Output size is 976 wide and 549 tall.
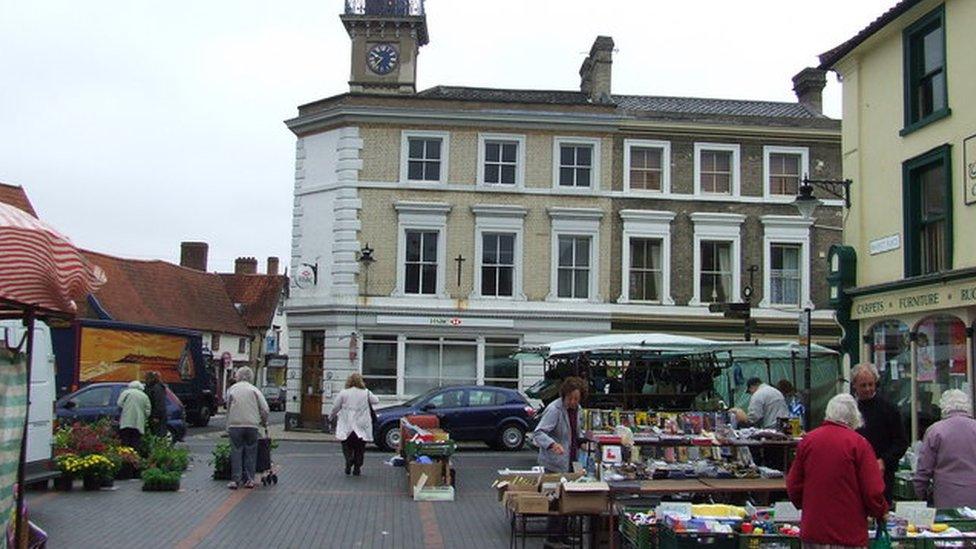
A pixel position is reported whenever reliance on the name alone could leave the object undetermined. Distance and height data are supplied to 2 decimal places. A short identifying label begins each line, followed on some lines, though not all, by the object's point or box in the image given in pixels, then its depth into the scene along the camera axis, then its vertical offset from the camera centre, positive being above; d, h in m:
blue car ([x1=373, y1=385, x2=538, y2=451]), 23.77 -1.29
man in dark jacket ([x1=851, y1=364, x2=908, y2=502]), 9.03 -0.46
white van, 13.23 -0.88
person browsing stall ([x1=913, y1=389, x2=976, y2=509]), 8.73 -0.70
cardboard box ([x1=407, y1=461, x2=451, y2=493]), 15.13 -1.70
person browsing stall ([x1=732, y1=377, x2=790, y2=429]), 15.48 -0.61
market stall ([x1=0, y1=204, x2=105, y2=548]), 5.87 +0.34
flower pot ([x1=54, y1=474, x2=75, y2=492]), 15.32 -2.04
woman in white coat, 17.27 -0.98
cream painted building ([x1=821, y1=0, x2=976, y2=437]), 14.48 +2.77
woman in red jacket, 6.94 -0.81
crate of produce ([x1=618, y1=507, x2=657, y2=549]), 8.67 -1.47
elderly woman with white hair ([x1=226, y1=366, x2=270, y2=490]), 15.34 -1.04
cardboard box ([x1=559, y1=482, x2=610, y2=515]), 9.78 -1.32
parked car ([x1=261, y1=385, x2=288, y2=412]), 52.91 -2.22
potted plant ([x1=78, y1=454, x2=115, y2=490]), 15.21 -1.81
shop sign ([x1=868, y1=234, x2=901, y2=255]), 16.33 +2.11
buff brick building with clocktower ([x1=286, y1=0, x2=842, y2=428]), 30.03 +3.95
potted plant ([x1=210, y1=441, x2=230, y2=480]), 16.77 -1.83
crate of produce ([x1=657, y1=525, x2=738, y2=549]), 8.14 -1.40
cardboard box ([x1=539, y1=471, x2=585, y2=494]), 10.68 -1.28
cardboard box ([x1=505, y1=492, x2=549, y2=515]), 10.05 -1.42
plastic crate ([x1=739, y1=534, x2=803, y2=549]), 8.20 -1.41
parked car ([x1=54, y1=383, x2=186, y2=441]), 22.05 -1.13
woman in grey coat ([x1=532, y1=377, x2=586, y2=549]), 11.36 -0.79
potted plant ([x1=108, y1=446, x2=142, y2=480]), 16.62 -1.85
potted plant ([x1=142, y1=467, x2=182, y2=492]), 15.21 -1.94
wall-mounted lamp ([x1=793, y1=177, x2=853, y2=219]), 16.25 +2.73
